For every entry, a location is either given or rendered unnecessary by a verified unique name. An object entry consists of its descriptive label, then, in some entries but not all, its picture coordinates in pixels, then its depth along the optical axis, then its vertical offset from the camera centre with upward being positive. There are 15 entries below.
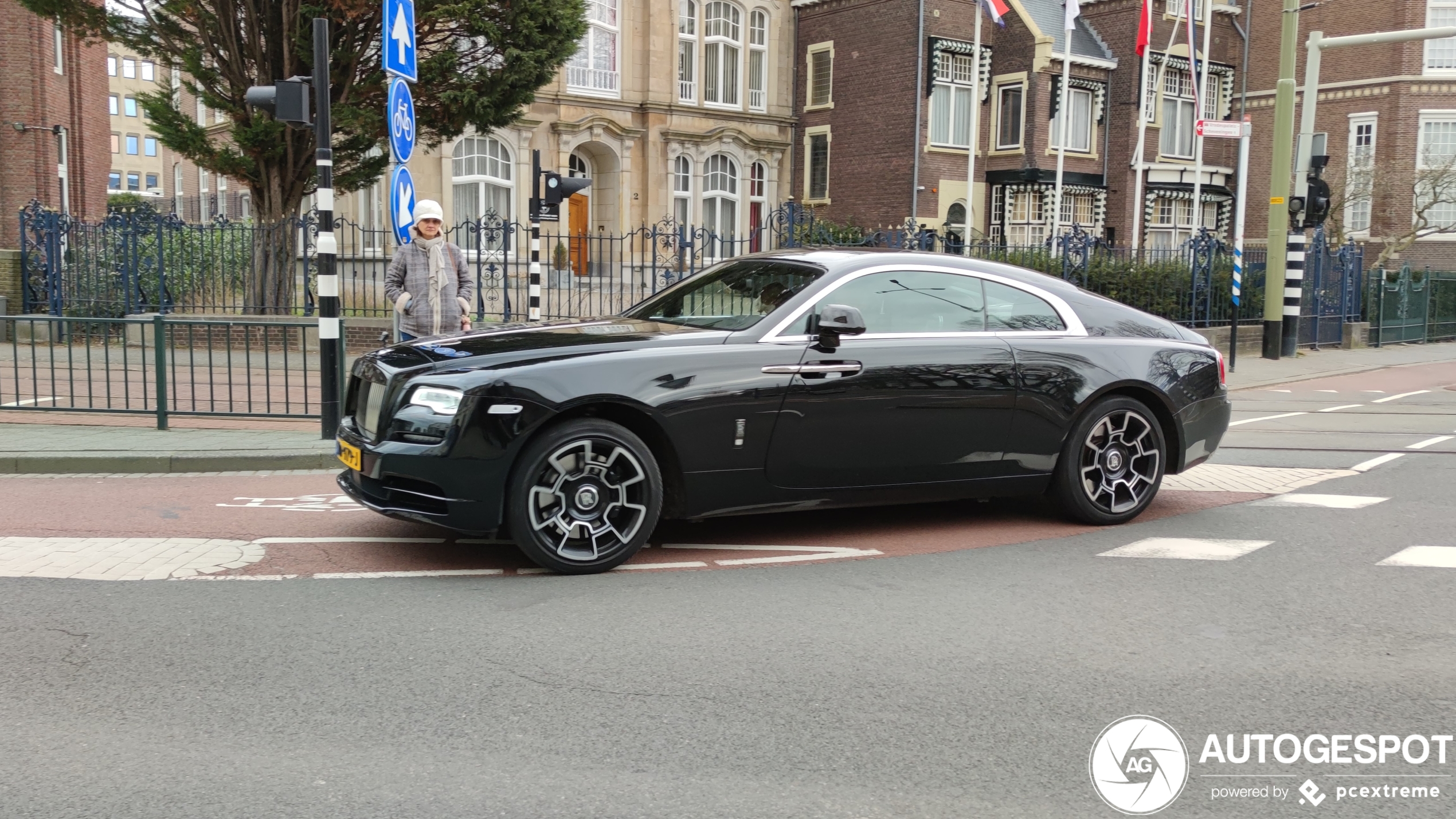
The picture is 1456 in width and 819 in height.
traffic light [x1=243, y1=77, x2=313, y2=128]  8.98 +1.26
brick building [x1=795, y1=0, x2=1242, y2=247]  35.50 +4.98
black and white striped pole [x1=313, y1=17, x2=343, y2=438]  9.02 +0.15
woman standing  9.30 -0.04
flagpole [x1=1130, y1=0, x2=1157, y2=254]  29.45 +4.28
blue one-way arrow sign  9.53 +1.84
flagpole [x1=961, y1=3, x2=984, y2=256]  30.12 +4.12
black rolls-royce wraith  5.69 -0.61
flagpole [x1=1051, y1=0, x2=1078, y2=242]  29.41 +4.46
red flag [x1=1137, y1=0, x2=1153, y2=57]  28.75 +6.04
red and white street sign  19.17 +2.47
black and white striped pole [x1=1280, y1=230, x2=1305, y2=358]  20.95 +0.08
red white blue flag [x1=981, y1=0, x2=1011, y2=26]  28.11 +6.30
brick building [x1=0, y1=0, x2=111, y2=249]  26.30 +3.40
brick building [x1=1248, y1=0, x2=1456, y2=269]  35.56 +5.16
